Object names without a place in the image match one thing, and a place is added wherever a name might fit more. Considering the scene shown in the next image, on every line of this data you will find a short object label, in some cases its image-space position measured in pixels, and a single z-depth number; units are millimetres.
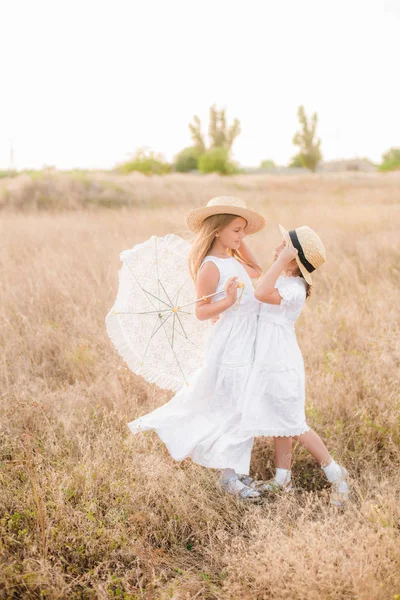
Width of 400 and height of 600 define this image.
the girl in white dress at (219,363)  2652
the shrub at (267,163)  66019
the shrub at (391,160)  49188
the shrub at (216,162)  34469
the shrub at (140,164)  27484
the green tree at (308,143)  35375
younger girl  2605
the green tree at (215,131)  38781
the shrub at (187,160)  38250
